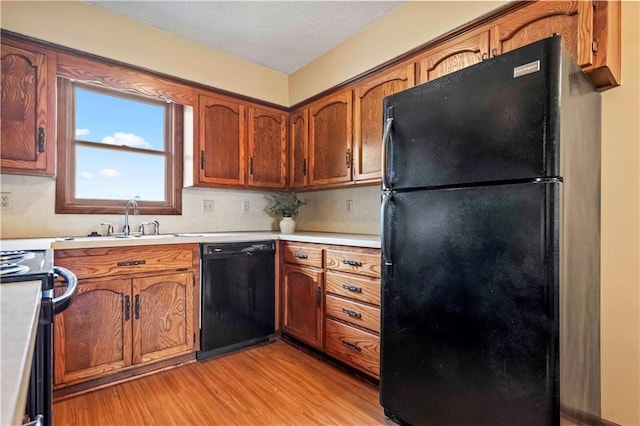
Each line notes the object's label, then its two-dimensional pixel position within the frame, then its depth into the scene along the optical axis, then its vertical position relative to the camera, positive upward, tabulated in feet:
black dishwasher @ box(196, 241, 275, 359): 7.93 -2.13
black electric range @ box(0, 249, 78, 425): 2.76 -1.16
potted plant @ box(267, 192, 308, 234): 10.49 +0.10
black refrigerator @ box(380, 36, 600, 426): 3.82 -0.42
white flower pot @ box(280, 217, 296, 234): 10.46 -0.41
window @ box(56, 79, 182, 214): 7.86 +1.56
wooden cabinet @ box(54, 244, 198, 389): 6.32 -2.09
